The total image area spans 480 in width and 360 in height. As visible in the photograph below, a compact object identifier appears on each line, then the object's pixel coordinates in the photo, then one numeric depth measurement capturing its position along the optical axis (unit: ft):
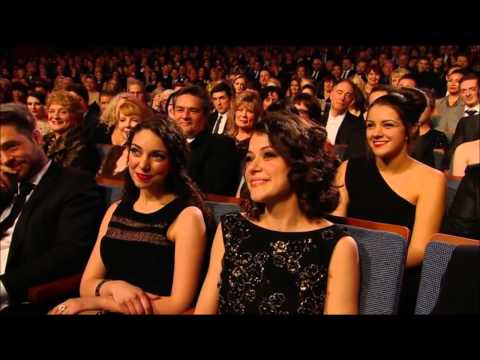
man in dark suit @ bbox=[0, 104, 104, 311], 4.09
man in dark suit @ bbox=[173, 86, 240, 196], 6.01
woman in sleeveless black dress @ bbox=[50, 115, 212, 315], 3.85
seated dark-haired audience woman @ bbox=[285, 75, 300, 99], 10.88
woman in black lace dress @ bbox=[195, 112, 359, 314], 3.31
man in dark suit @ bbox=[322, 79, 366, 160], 6.68
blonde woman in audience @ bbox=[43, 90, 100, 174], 6.31
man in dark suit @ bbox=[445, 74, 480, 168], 7.11
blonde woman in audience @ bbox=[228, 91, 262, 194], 7.04
